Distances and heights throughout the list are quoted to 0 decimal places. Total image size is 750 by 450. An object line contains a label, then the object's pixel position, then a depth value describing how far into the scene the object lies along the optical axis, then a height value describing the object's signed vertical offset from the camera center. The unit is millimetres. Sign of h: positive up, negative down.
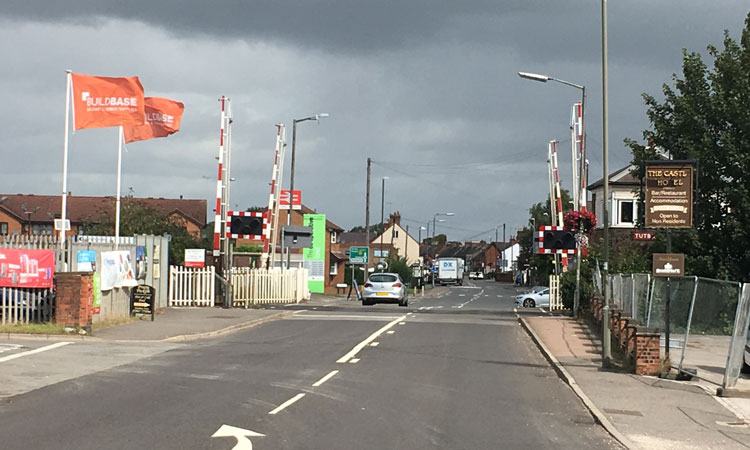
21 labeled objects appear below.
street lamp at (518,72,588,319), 31328 +2313
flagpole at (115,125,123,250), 27094 +2869
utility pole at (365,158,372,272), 63188 +4302
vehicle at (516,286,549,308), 53344 -1934
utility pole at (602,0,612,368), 16734 +1731
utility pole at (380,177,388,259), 84750 +5986
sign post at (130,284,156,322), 24281 -1089
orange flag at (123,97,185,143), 28219 +4517
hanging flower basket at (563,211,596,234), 27244 +1496
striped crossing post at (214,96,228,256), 33281 +2908
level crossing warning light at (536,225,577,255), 34031 +1032
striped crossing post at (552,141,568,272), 37281 +3192
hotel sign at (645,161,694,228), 17922 +1498
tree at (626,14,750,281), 26234 +3750
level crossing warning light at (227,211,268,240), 33031 +1435
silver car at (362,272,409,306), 41938 -1180
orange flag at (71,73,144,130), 25516 +4629
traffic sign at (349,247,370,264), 62250 +651
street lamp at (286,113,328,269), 45941 +4832
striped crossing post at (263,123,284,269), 39112 +3771
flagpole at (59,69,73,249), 23061 +2943
